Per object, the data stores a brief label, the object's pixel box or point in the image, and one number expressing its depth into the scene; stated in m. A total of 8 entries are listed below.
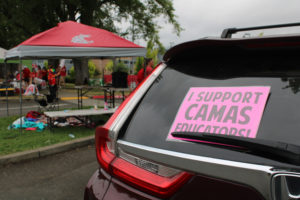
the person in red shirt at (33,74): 17.72
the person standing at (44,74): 18.81
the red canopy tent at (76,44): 6.27
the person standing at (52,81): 11.15
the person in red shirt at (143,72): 8.91
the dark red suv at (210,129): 0.94
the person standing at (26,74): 17.80
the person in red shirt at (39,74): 17.10
